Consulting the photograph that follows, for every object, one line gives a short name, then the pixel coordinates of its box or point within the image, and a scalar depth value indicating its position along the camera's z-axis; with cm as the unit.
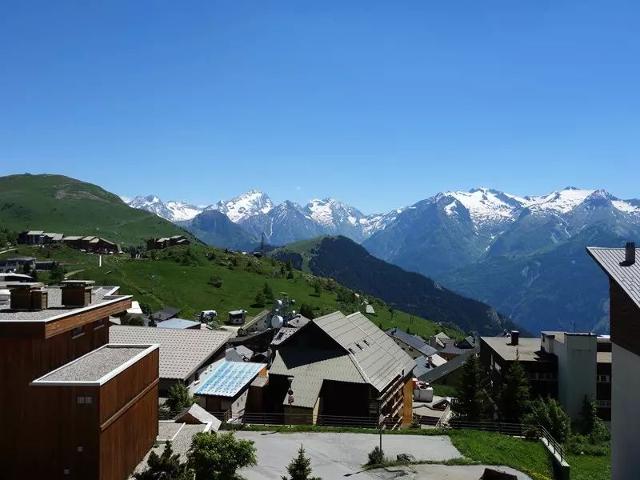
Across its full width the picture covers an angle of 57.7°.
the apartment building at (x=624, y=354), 2831
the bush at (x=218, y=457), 2412
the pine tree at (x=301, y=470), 2238
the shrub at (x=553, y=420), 4781
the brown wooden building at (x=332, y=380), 4472
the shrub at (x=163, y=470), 2227
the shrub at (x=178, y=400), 4059
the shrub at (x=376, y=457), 3250
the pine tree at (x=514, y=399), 5522
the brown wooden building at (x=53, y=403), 2273
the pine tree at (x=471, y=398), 5166
